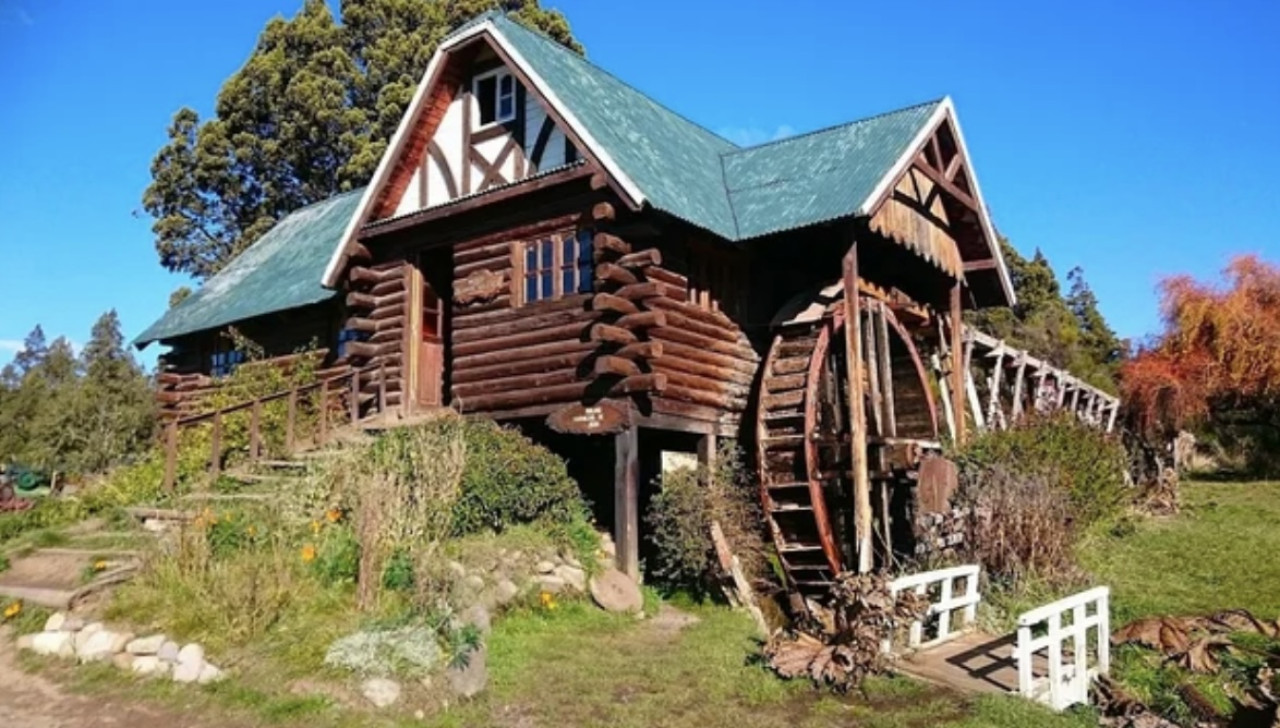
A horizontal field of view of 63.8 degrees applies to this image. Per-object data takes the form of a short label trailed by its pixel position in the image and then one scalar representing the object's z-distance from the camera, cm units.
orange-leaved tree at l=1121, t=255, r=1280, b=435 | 2678
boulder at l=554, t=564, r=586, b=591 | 1229
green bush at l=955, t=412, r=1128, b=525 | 1566
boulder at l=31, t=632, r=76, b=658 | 1045
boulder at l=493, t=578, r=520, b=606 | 1127
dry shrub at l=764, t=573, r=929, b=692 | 921
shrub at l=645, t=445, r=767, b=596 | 1323
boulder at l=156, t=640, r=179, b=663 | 962
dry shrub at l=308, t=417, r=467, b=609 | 1040
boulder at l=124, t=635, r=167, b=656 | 979
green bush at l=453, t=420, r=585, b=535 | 1251
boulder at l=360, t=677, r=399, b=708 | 852
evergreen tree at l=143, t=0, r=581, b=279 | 3391
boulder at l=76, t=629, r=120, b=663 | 1009
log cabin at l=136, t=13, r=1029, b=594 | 1410
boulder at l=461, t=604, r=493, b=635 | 1003
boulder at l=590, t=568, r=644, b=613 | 1242
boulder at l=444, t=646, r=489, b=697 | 880
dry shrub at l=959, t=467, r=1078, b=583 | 1326
